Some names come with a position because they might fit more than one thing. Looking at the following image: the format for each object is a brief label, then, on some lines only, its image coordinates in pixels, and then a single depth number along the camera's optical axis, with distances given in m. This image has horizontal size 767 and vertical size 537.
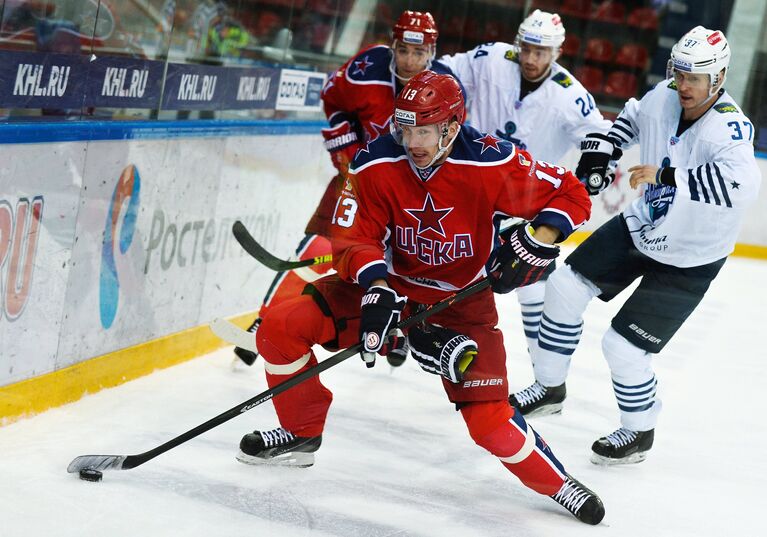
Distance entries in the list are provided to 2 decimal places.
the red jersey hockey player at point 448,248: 5.46
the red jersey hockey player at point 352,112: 7.73
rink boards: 6.11
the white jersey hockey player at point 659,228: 6.27
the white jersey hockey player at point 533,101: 7.93
